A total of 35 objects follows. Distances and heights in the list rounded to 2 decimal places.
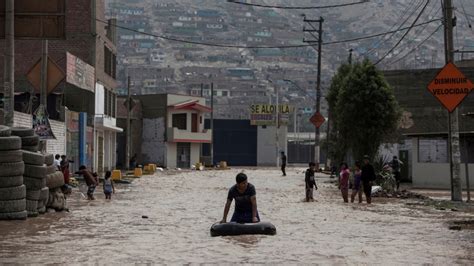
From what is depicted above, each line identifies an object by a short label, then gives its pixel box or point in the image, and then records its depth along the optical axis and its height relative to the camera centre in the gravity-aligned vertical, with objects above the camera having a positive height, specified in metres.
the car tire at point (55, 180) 22.22 -0.40
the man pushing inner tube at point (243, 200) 16.61 -0.66
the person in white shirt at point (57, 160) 32.58 +0.13
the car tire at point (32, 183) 20.67 -0.44
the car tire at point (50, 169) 22.27 -0.12
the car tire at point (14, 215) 19.62 -1.15
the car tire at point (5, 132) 20.02 +0.74
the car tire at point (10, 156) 19.75 +0.18
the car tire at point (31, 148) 21.36 +0.40
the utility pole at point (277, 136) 102.00 +3.36
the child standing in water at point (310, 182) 29.57 -0.58
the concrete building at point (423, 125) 40.62 +2.34
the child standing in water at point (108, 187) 30.35 -0.78
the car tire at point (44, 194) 21.37 -0.73
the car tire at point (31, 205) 20.70 -0.96
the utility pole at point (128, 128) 64.72 +2.64
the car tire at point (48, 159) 22.07 +0.13
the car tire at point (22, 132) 20.94 +0.78
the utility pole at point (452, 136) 27.83 +0.94
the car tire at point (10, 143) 19.78 +0.48
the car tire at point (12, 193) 19.55 -0.64
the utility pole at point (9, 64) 22.89 +2.79
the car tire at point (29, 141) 21.27 +0.57
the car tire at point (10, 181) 19.59 -0.37
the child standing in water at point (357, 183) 29.31 -0.62
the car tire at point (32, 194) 20.81 -0.71
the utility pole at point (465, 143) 38.90 +0.98
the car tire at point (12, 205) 19.61 -0.93
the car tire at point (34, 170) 20.75 -0.15
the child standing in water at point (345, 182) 29.70 -0.58
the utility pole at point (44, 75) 28.44 +2.93
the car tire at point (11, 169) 19.66 -0.11
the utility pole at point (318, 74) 60.88 +6.42
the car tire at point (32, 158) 20.69 +0.15
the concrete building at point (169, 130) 84.69 +3.35
